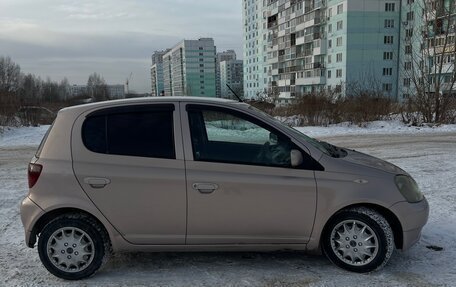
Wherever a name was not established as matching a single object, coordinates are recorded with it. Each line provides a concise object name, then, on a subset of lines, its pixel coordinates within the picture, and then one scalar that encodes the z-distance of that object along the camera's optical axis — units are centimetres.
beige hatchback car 379
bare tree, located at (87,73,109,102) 8869
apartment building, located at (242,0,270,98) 9694
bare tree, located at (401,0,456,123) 1747
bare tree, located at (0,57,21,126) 1709
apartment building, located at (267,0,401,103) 5662
